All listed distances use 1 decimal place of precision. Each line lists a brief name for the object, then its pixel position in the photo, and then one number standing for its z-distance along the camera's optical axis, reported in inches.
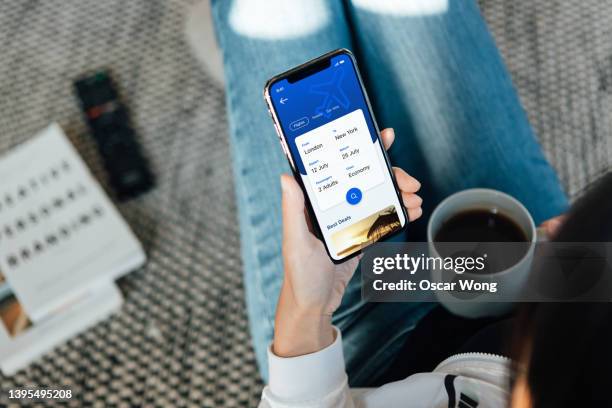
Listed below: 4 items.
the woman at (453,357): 12.1
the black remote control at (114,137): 37.8
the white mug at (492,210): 19.0
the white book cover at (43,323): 34.2
